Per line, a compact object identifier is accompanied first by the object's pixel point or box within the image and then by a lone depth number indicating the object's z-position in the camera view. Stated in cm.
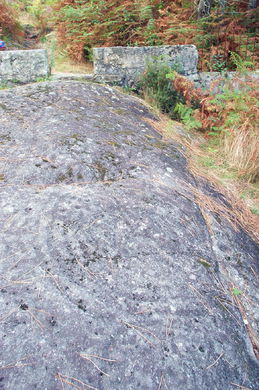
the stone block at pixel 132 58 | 475
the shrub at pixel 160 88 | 463
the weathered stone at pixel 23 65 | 441
